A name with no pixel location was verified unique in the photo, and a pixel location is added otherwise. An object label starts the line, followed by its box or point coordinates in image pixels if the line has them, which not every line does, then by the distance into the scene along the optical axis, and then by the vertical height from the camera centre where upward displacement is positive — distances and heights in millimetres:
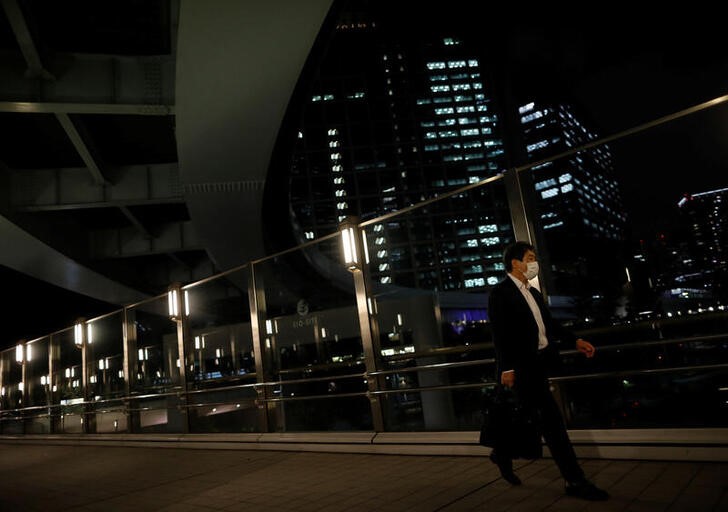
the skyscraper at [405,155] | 105938 +41912
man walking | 3174 -151
